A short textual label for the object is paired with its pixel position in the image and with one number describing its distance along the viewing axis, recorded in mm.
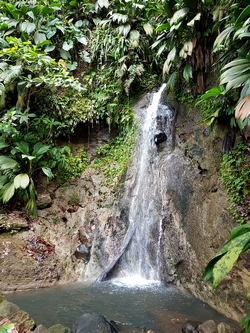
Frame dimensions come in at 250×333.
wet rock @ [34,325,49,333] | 2875
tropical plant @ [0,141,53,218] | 5648
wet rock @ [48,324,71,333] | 2877
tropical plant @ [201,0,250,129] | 3037
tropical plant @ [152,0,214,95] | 5137
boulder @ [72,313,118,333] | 2928
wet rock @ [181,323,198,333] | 3054
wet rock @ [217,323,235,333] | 2977
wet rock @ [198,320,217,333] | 3000
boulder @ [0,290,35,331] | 2896
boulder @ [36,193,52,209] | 6191
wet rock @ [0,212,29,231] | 5471
